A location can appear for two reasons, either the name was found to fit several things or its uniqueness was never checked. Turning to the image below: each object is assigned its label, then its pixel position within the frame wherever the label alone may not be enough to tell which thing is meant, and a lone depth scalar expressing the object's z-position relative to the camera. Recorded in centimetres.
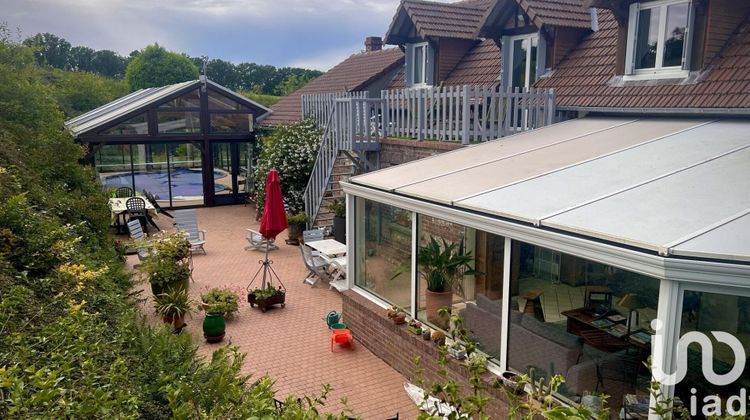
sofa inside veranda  554
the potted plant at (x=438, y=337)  711
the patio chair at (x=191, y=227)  1492
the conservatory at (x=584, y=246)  459
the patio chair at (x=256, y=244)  1514
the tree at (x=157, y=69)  4731
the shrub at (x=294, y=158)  1700
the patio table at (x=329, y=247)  1210
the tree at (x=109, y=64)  7556
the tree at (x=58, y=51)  7412
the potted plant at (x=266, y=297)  1042
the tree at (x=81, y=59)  7544
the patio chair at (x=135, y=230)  1475
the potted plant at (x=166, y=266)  1016
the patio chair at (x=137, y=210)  1666
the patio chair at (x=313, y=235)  1396
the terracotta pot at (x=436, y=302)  750
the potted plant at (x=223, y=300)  962
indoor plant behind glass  756
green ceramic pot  905
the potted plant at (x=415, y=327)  741
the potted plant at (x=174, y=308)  940
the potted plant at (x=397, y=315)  784
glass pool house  1936
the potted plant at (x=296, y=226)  1569
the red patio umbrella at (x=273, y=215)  1087
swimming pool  2052
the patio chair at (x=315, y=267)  1196
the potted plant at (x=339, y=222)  1426
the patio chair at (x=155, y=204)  1906
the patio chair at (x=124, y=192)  1984
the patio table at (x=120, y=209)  1661
